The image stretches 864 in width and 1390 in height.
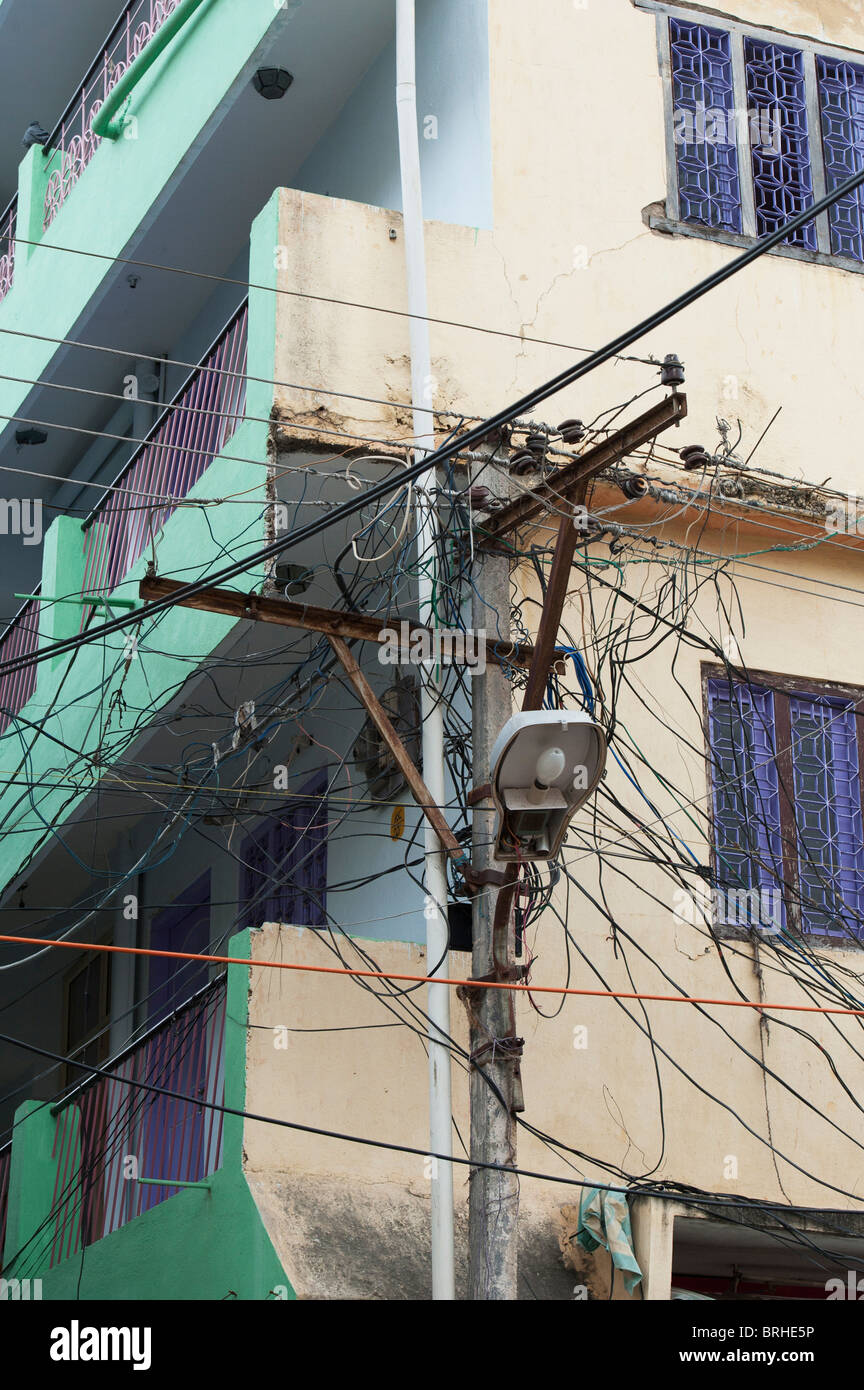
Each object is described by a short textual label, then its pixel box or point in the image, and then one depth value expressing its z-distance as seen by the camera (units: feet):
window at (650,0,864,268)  36.81
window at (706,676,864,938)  33.24
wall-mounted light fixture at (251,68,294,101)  36.42
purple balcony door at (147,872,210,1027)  42.63
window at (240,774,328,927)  37.58
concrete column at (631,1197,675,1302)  28.60
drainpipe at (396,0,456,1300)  27.09
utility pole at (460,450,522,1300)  26.08
